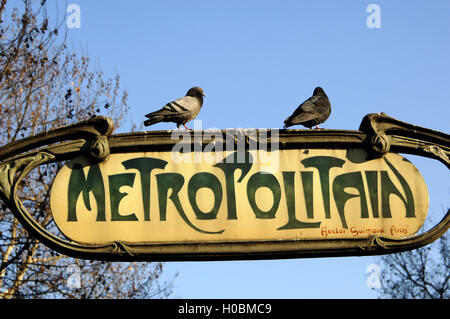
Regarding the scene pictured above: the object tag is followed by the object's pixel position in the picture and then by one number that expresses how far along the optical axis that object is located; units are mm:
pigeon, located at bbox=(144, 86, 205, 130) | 5254
